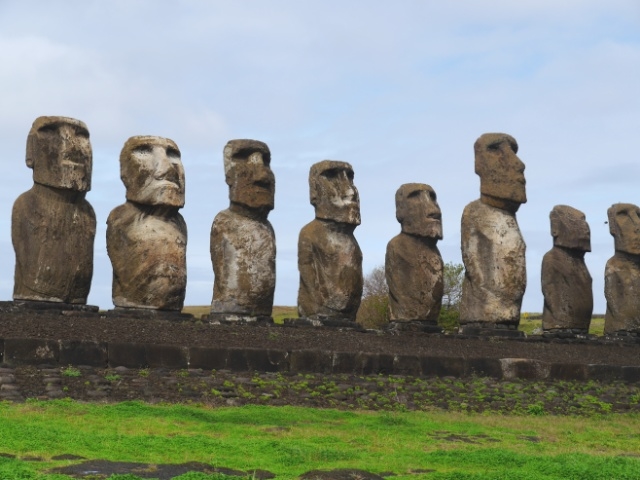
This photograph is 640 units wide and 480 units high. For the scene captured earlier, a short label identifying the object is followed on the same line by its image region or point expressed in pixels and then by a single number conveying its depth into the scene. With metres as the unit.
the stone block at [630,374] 18.70
